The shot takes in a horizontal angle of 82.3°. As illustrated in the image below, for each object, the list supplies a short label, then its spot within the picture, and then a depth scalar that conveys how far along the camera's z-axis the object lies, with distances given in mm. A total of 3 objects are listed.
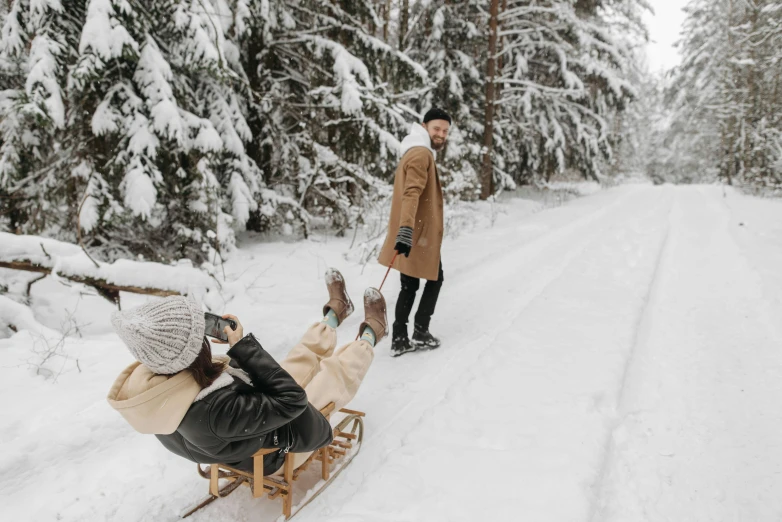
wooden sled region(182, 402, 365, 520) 2297
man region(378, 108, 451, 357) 3809
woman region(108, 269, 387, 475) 1693
